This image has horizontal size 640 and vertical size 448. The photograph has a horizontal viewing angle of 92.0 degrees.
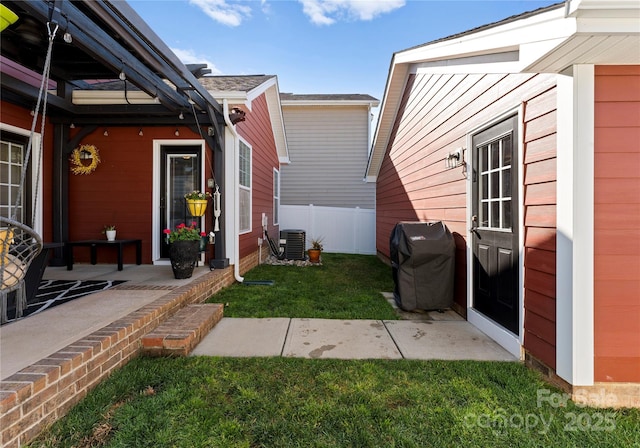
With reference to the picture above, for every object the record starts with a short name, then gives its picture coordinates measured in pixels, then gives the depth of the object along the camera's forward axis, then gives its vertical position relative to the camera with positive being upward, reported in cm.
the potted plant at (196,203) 481 +28
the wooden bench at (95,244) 471 -36
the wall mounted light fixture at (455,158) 378 +78
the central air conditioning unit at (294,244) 821 -63
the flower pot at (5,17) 204 +139
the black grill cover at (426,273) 381 -66
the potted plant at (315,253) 796 -85
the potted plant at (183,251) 418 -41
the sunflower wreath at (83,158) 513 +105
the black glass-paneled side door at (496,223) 281 -3
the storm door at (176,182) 539 +68
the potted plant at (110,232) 513 -18
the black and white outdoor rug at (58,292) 279 -80
